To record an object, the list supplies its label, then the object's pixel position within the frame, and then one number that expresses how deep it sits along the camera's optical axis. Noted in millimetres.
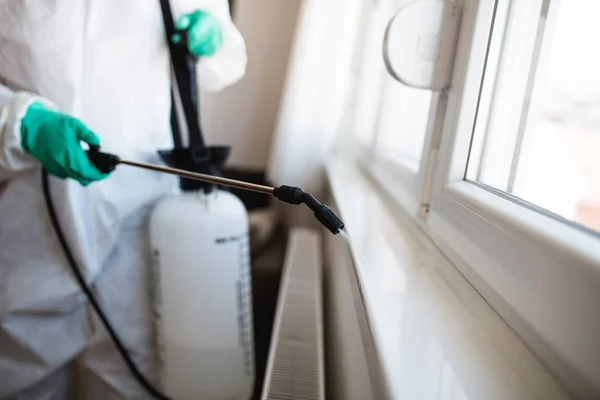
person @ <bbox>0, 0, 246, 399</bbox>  652
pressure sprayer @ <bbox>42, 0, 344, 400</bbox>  765
